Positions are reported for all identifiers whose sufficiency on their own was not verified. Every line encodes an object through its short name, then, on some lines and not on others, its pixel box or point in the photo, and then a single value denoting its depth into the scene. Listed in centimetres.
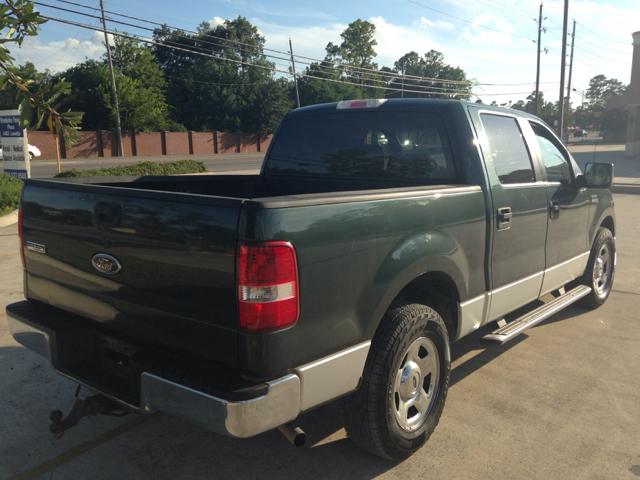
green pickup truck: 224
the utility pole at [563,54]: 2638
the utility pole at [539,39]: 4260
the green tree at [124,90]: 4650
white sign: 1162
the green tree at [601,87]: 12347
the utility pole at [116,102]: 4158
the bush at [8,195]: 1088
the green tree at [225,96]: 6194
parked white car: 3506
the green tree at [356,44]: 8736
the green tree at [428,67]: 10094
